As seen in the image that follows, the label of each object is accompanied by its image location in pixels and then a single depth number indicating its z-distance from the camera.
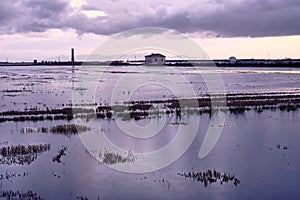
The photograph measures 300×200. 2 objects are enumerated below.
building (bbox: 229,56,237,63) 184.65
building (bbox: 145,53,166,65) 155.00
